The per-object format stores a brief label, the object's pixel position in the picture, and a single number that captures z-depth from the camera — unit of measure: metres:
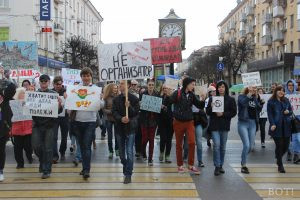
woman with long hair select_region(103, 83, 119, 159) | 9.94
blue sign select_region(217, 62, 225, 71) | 31.63
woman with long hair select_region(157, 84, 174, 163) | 10.03
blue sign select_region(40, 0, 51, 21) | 34.41
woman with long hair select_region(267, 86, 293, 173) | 9.03
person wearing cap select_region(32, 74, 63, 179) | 8.25
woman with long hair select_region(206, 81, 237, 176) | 8.70
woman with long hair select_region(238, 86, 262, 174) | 8.88
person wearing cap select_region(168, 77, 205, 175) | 8.67
